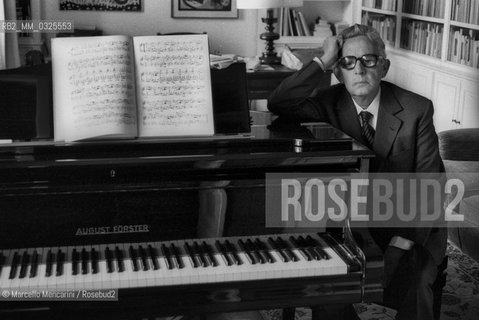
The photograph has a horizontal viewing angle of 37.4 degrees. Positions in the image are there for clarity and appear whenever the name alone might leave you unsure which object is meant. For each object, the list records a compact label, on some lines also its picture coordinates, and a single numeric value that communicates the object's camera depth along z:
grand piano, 1.85
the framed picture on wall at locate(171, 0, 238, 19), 6.53
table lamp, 5.00
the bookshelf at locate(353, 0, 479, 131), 4.85
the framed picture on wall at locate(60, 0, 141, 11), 6.33
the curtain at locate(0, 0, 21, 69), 5.75
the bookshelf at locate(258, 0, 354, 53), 6.60
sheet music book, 1.94
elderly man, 2.38
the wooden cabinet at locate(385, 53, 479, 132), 4.84
